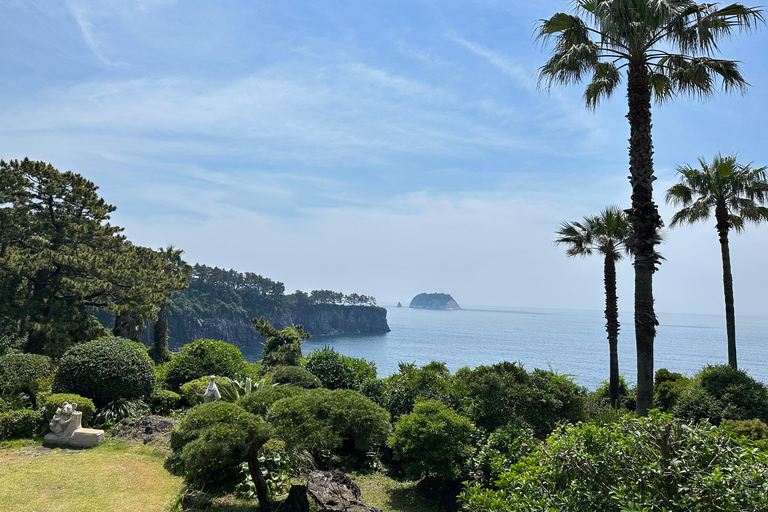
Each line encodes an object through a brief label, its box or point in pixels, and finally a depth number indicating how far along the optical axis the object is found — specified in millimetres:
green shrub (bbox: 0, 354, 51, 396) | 12459
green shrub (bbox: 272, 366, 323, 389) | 14977
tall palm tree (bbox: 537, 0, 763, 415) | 8758
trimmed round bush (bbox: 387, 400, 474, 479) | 9602
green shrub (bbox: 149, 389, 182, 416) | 14172
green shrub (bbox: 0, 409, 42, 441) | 11109
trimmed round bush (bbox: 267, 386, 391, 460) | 7988
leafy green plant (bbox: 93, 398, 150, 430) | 12438
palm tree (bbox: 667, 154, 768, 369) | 16406
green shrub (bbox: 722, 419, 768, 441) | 10545
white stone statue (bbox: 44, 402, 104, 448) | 10945
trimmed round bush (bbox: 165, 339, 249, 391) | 16297
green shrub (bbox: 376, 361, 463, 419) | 13709
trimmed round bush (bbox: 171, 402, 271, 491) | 7176
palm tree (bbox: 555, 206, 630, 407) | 19031
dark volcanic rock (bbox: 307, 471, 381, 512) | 7500
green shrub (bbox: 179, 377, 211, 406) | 14109
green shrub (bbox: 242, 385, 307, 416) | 9373
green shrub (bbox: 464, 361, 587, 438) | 11469
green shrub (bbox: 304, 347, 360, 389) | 16688
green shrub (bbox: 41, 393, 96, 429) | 11594
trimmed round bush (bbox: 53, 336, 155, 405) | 12773
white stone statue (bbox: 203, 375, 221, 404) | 11555
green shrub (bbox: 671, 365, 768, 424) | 12336
